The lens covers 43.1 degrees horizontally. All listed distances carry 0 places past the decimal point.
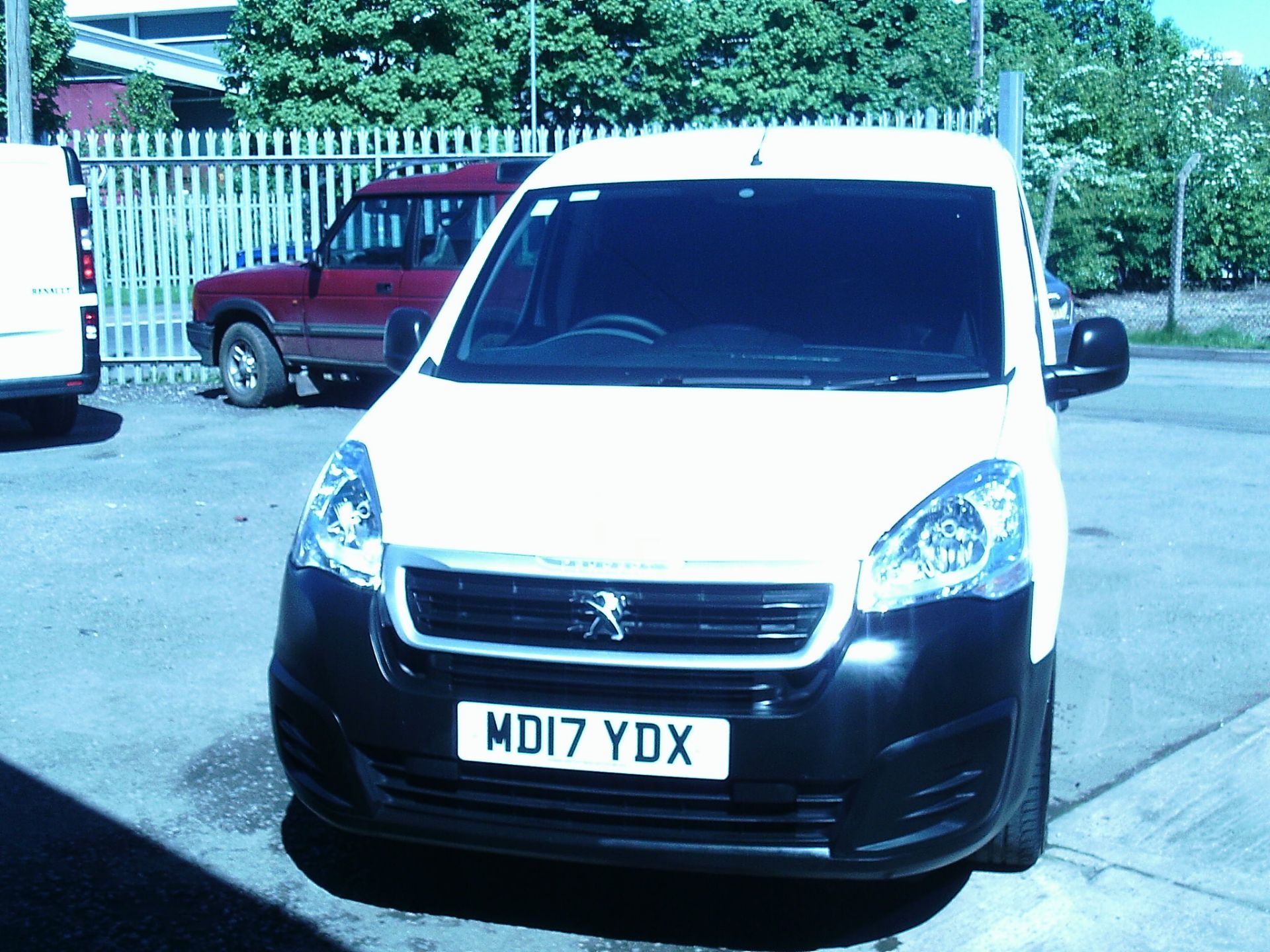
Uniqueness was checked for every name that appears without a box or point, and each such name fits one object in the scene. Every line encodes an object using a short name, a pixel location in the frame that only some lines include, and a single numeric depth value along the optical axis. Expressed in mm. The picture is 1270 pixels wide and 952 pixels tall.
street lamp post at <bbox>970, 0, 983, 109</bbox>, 33594
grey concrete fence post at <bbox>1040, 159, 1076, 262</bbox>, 21641
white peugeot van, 3168
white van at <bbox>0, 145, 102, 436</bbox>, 10711
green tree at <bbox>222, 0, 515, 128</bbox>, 34969
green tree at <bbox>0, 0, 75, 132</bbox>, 37719
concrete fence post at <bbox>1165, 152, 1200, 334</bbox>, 18703
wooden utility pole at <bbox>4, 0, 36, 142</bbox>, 17125
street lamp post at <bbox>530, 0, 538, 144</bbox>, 31812
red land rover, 12477
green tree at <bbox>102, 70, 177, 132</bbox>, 39531
